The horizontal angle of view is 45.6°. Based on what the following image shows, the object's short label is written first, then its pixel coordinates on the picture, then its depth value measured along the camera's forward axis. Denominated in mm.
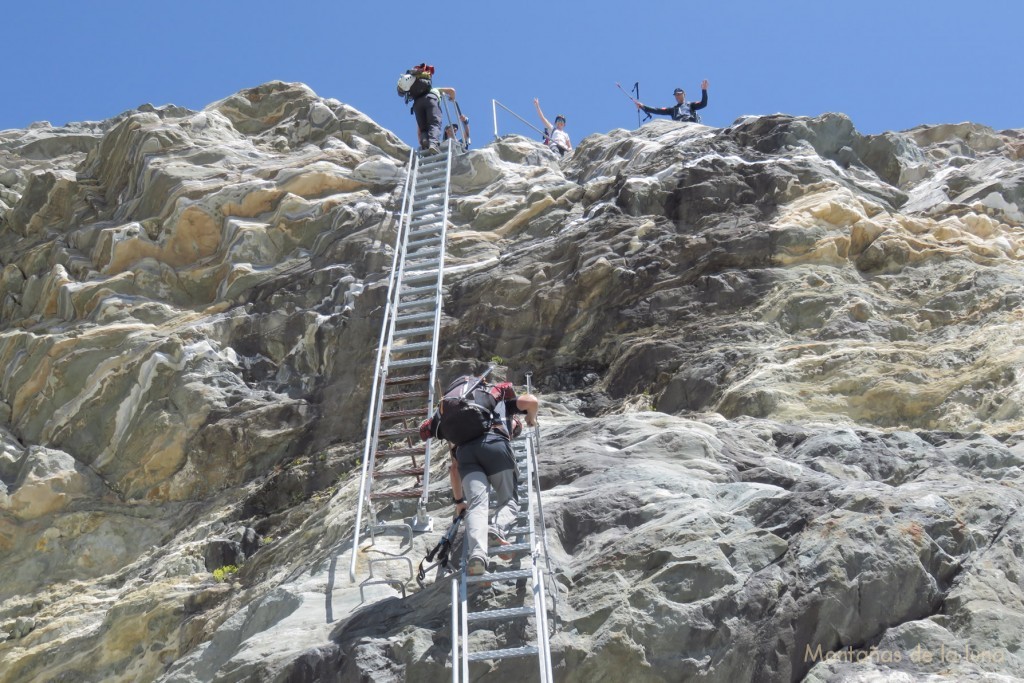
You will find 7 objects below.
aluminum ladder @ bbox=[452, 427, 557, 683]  7137
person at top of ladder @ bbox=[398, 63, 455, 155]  19172
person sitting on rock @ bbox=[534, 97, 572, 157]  22925
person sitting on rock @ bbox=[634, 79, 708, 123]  22975
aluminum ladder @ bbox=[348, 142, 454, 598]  10375
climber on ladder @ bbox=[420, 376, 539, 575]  8445
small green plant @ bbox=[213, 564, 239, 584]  11445
